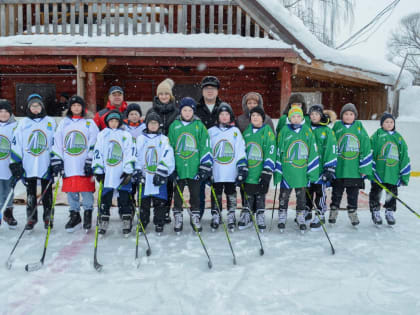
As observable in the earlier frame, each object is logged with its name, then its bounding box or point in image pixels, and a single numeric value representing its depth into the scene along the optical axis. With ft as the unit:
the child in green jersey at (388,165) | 15.12
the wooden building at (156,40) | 27.09
